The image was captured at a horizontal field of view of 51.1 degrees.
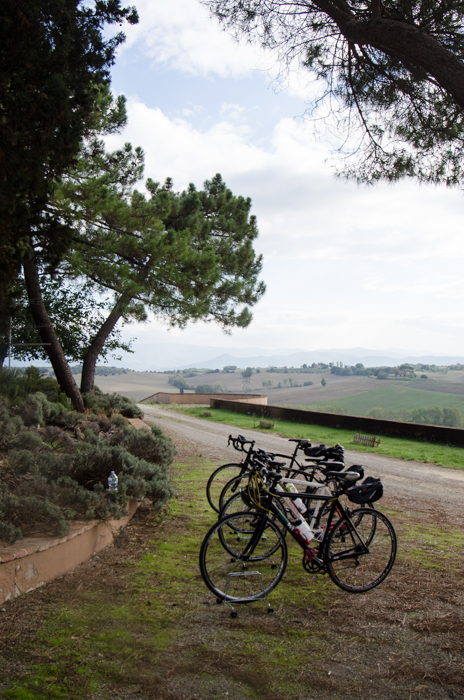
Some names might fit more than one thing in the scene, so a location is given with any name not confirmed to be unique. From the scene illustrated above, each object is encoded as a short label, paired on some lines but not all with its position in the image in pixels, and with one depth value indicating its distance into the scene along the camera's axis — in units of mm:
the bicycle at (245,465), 4463
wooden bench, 14023
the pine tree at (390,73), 5875
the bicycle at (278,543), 3453
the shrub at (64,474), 3879
